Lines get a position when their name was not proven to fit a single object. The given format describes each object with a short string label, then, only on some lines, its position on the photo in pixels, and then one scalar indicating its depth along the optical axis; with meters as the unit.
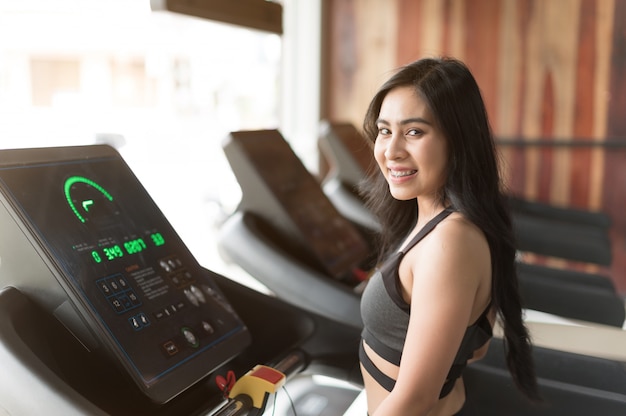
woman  1.19
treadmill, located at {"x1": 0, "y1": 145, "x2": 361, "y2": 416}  1.25
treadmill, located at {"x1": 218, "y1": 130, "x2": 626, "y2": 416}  1.57
